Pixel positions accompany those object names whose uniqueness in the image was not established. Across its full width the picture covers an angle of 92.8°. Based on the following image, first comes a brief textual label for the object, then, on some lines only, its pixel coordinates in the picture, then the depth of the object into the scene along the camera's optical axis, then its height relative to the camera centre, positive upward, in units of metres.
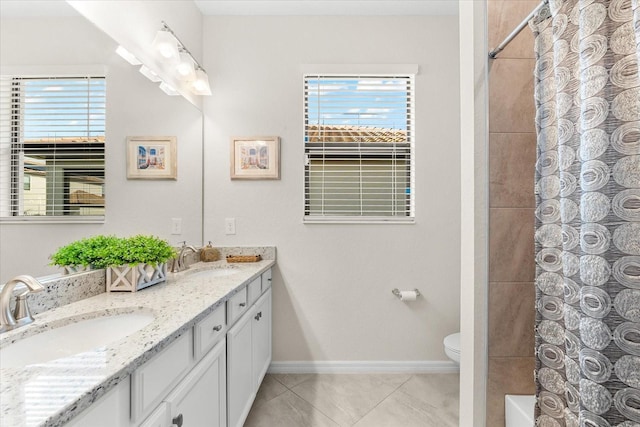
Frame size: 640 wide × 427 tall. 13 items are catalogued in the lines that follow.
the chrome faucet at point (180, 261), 1.94 -0.29
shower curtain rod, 1.05 +0.71
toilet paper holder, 2.36 -0.59
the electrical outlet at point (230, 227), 2.41 -0.09
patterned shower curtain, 0.76 +0.04
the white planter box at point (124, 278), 1.38 -0.28
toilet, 1.95 -0.86
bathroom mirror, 1.04 +0.49
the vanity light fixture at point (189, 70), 1.89 +0.99
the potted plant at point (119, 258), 1.28 -0.19
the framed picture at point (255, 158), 2.38 +0.46
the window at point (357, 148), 2.42 +0.55
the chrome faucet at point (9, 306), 0.91 -0.27
